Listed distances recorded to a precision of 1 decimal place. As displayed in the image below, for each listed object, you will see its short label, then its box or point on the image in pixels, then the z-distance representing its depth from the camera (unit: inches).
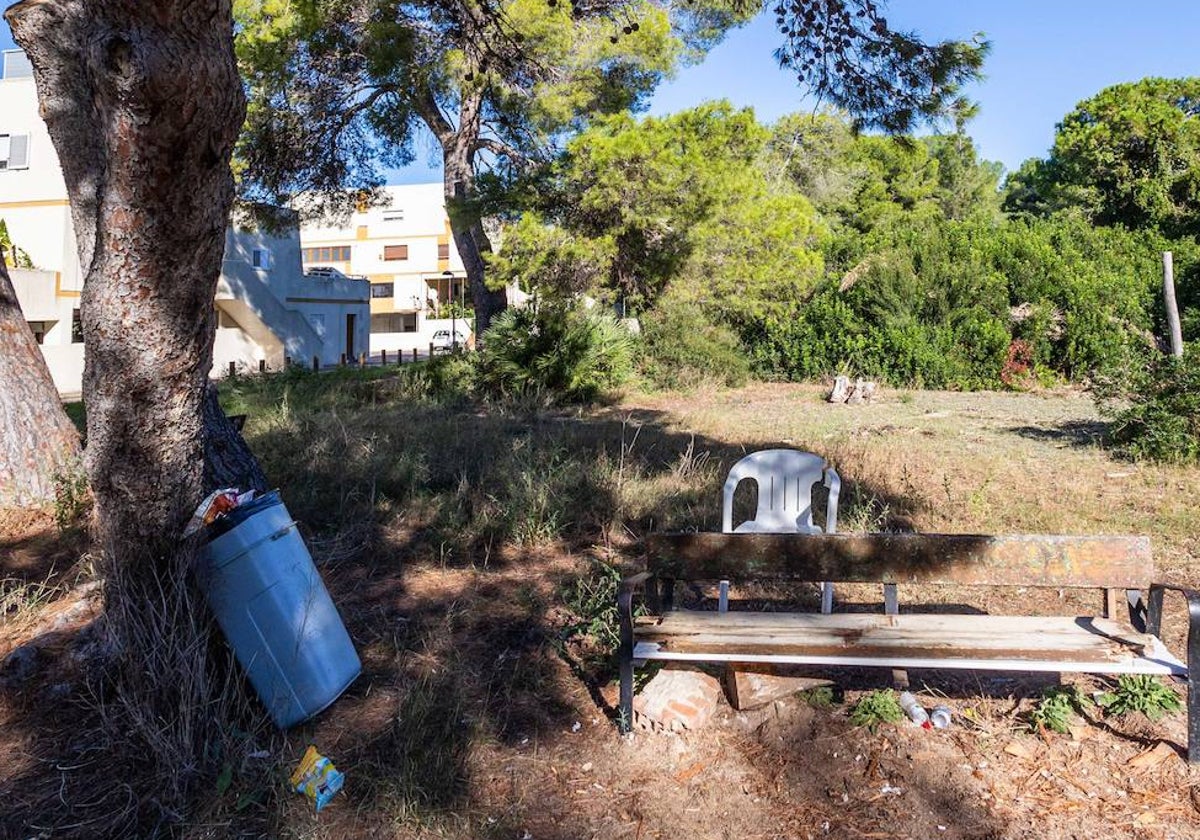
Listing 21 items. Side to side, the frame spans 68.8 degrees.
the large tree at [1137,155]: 808.9
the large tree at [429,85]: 500.4
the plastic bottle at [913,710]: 122.7
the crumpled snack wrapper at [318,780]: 104.7
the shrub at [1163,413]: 282.3
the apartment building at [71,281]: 940.0
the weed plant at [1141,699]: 122.6
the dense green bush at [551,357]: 534.0
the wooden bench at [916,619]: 115.6
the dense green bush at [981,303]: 620.7
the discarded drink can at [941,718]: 122.3
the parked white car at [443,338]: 1749.5
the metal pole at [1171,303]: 413.6
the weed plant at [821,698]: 128.6
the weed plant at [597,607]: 147.4
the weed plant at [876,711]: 122.6
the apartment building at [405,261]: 2011.6
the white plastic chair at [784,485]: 161.2
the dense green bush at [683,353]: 620.1
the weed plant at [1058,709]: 120.2
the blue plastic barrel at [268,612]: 119.3
